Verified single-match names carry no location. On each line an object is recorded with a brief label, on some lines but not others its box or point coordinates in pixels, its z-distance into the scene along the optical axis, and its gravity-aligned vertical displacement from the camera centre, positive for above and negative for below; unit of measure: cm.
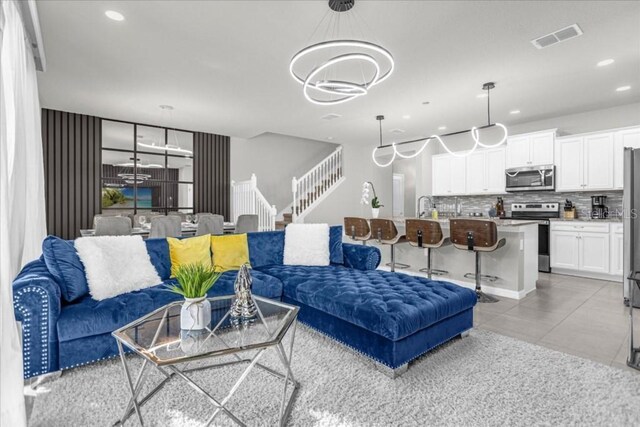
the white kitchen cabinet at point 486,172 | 657 +83
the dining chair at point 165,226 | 461 -19
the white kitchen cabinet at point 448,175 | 718 +84
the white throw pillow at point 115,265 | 254 -42
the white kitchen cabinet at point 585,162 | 530 +83
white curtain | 154 +22
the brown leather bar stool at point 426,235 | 428 -29
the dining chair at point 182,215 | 653 -5
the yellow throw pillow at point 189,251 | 317 -37
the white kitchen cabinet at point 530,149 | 588 +116
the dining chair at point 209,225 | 506 -19
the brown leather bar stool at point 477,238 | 381 -30
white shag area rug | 179 -109
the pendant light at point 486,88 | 454 +178
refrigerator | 373 -1
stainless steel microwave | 586 +63
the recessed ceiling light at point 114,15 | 298 +179
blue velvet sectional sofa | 211 -68
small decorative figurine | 208 -55
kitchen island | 407 -65
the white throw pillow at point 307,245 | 378 -37
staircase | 826 +71
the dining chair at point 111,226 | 438 -18
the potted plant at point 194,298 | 183 -48
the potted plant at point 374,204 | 579 +15
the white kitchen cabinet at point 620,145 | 503 +104
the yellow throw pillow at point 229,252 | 341 -41
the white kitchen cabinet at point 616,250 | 494 -55
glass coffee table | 154 -64
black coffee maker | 552 +8
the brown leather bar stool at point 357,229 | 510 -25
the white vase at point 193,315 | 183 -56
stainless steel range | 571 -6
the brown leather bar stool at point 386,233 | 477 -30
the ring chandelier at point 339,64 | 280 +179
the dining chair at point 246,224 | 544 -19
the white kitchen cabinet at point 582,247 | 509 -55
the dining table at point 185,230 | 495 -28
